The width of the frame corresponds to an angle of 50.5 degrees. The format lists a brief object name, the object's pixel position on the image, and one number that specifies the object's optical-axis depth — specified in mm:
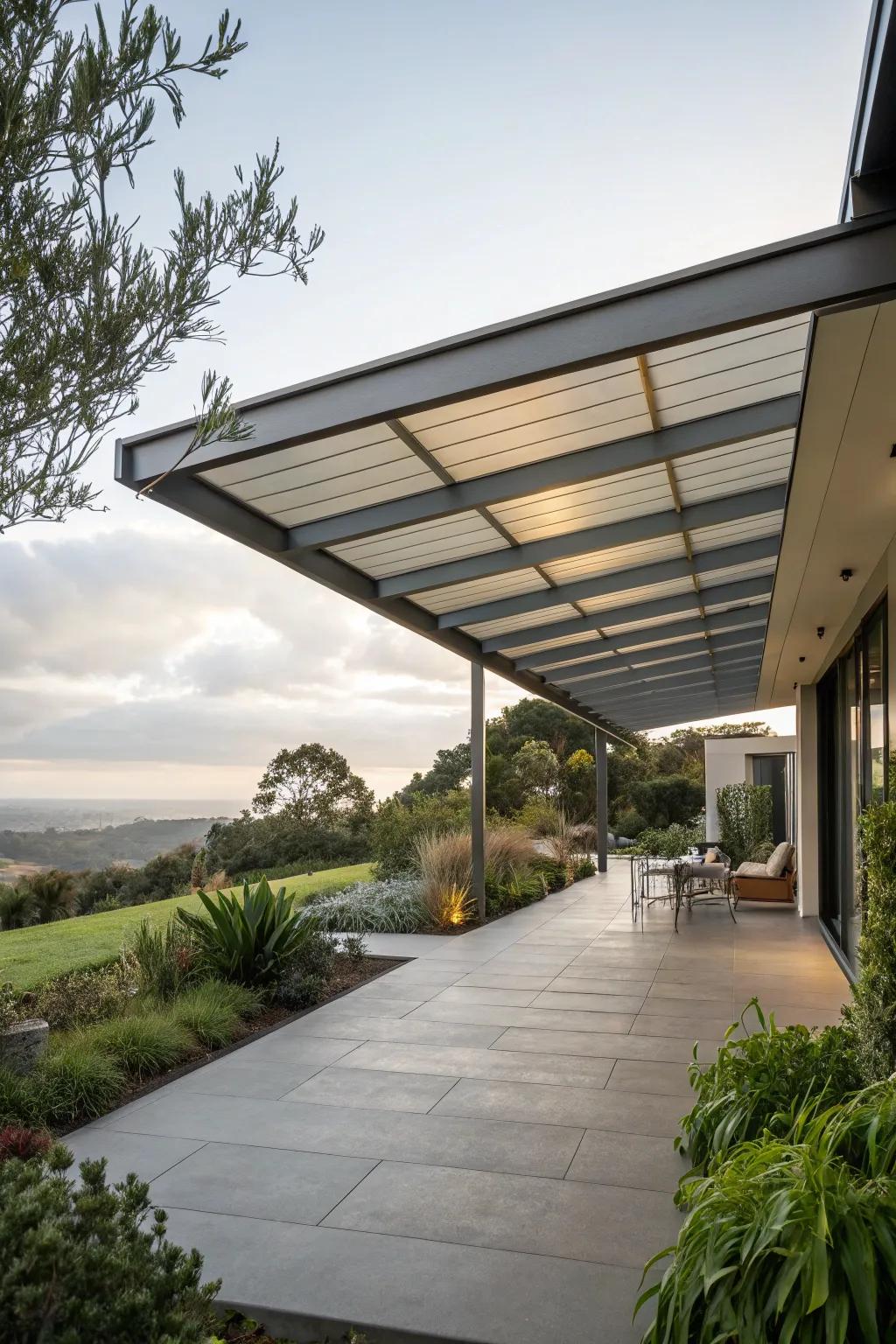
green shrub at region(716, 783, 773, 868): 19812
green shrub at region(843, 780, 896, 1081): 3793
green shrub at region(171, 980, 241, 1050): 6043
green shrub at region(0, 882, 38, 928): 12297
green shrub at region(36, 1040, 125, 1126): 4648
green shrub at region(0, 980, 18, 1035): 5038
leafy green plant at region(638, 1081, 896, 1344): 2262
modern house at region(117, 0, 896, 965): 3604
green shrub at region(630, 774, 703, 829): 30656
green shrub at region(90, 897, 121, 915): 17344
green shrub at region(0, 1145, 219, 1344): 1922
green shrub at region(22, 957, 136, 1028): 6059
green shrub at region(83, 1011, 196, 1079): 5340
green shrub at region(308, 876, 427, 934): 10906
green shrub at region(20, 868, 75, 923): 13398
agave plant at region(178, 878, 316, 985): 7203
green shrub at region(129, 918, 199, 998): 6809
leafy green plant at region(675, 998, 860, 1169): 3725
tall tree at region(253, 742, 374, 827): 25469
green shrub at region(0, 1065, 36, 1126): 4477
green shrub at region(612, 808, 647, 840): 29344
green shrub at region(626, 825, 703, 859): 14703
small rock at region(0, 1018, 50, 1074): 4777
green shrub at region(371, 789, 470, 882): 13141
